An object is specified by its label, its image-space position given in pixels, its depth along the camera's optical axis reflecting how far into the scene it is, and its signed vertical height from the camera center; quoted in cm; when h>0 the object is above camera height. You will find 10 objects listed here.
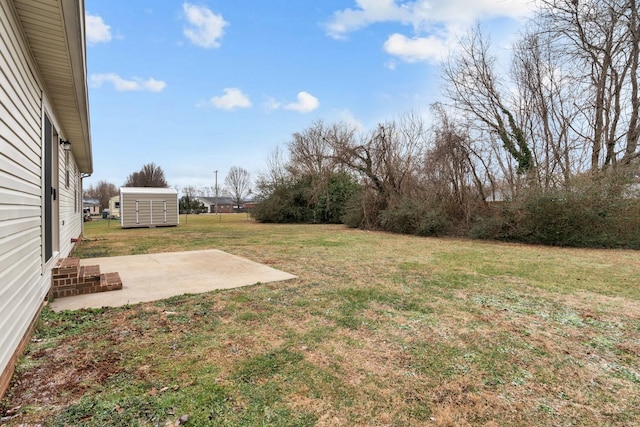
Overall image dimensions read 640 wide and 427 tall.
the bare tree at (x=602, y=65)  971 +456
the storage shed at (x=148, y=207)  1605 +9
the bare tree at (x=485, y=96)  1110 +418
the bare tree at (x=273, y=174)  2198 +253
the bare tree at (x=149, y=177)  3975 +402
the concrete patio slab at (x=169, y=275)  356 -98
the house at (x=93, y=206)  4423 +40
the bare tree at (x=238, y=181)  4372 +377
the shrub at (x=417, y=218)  1129 -37
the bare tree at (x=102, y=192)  4973 +293
